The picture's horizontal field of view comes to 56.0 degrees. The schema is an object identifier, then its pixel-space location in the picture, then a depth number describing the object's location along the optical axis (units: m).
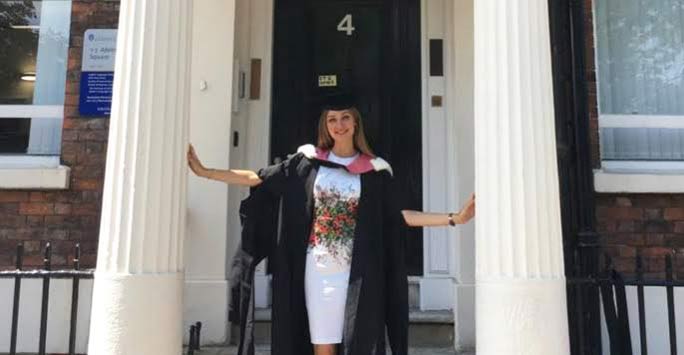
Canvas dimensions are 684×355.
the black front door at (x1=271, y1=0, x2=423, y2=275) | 4.96
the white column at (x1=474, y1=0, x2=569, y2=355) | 2.92
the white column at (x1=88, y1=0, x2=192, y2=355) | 2.91
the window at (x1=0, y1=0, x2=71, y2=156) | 4.87
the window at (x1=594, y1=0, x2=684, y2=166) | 4.87
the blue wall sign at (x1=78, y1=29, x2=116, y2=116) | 4.63
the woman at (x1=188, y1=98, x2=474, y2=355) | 3.05
